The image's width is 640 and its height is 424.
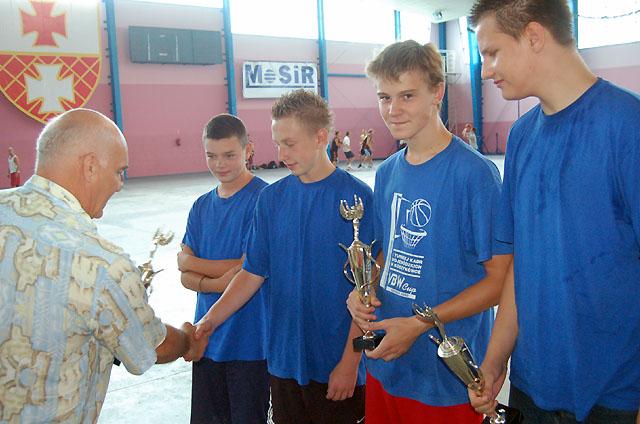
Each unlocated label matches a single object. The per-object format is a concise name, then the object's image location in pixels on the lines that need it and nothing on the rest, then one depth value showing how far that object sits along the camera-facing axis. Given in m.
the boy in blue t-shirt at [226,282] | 2.81
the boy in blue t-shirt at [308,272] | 2.42
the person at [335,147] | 22.05
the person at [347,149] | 22.80
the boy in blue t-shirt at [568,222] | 1.43
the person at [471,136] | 23.41
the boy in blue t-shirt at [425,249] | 1.91
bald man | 1.55
